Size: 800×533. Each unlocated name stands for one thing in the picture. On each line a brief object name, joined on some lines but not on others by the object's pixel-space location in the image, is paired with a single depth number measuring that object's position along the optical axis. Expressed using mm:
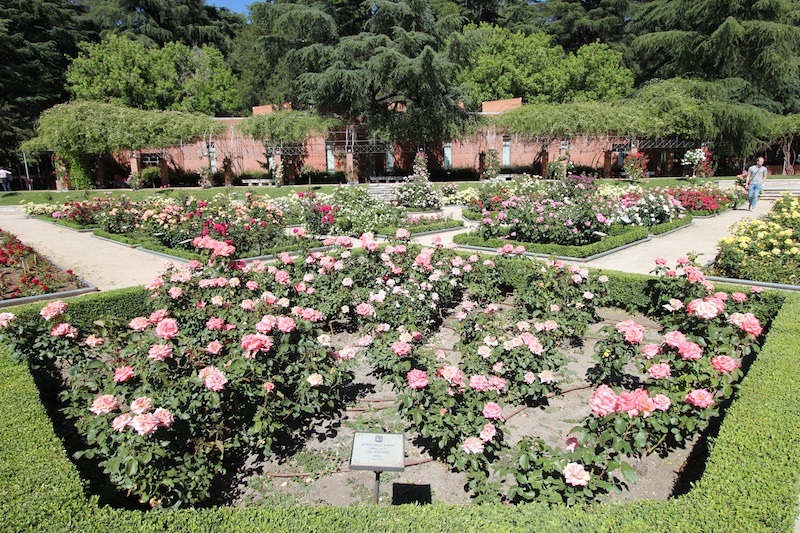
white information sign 2355
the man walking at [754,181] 12641
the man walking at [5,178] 21988
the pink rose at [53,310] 3631
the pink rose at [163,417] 2461
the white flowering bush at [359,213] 10398
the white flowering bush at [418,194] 14047
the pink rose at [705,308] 3623
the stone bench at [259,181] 22797
